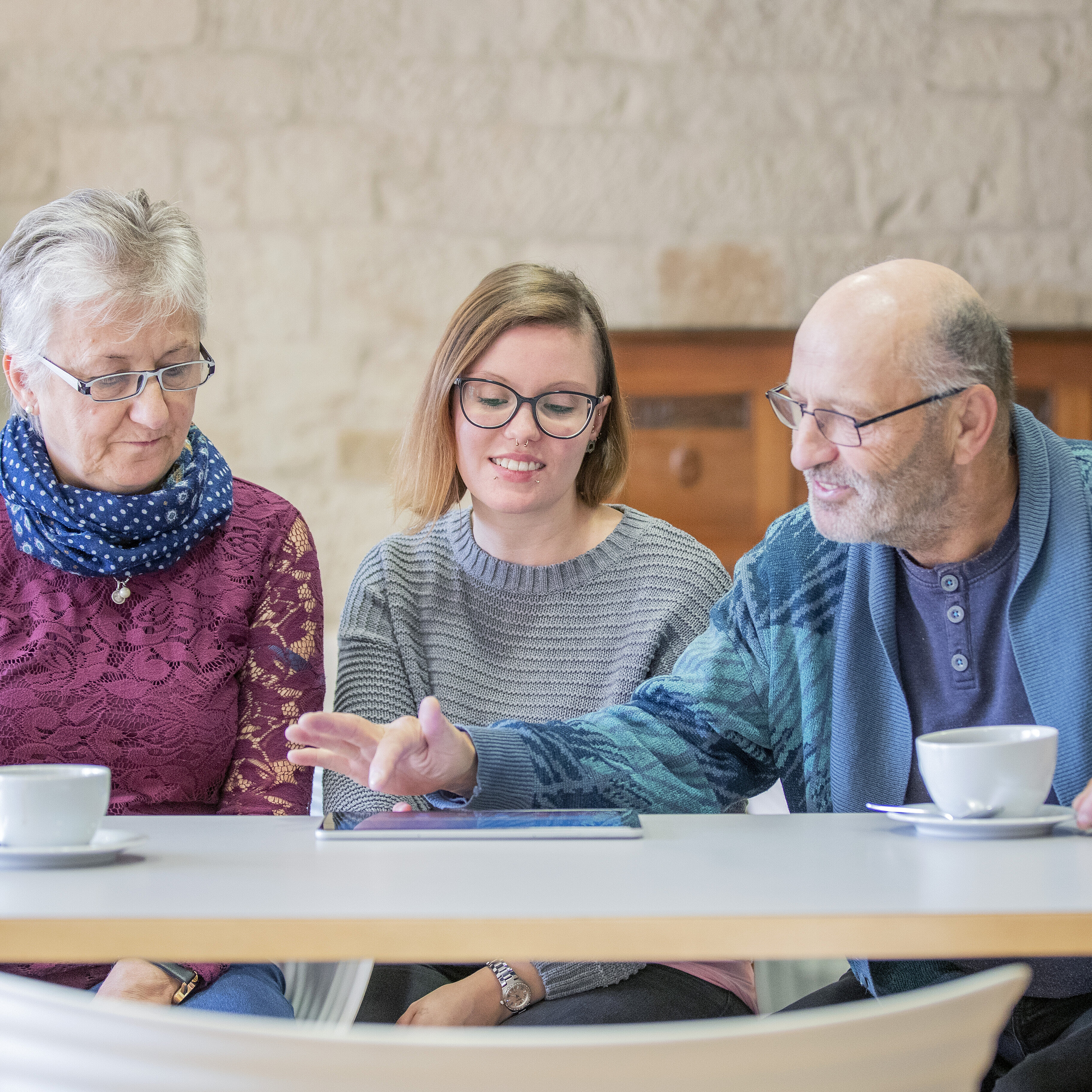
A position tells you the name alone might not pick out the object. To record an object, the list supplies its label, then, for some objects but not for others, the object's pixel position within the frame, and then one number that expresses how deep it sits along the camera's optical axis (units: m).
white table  1.59
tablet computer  1.81
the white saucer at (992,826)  1.79
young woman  2.34
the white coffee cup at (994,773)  1.81
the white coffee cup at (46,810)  1.75
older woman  2.16
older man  2.02
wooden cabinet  4.22
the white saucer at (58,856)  1.72
